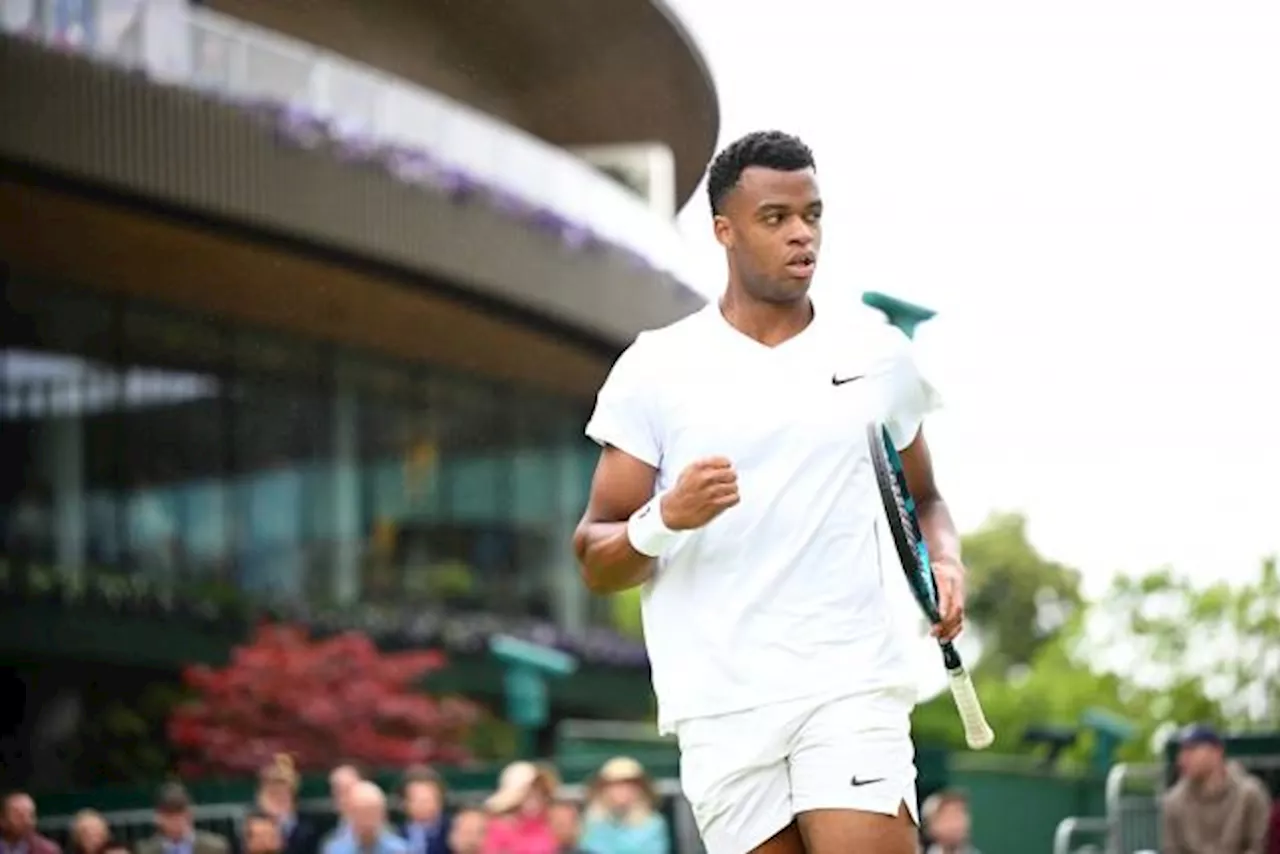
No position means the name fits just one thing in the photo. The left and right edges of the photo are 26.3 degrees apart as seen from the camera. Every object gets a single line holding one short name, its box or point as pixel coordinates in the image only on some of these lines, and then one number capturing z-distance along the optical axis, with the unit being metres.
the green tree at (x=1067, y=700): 31.14
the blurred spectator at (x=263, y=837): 14.05
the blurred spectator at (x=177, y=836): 14.18
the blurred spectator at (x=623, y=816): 13.86
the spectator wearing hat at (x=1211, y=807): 13.63
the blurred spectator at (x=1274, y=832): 13.73
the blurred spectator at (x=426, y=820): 13.78
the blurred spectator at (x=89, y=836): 14.47
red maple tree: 25.44
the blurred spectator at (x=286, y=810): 14.27
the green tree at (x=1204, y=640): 28.39
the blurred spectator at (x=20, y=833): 13.52
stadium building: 25.64
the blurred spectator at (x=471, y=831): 13.27
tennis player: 5.50
